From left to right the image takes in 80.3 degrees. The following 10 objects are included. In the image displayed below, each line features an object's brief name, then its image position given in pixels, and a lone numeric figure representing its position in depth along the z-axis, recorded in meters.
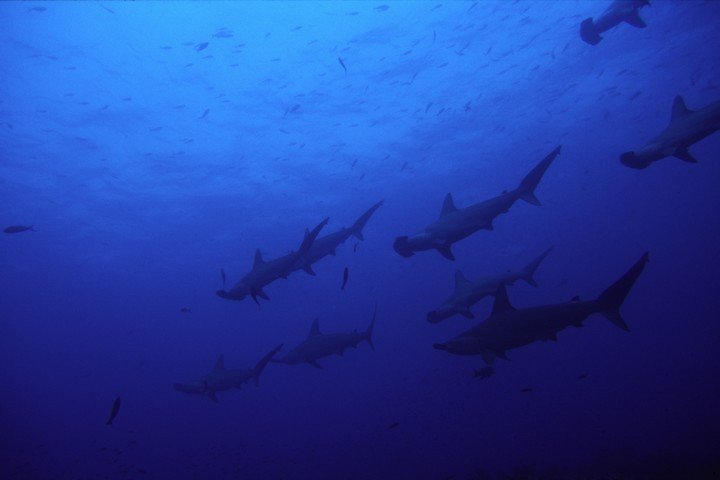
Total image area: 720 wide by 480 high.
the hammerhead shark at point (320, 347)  11.12
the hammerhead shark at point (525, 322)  5.55
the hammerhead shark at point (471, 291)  8.16
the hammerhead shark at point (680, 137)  5.64
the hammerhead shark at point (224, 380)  11.41
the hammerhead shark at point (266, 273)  7.84
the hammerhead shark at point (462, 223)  7.17
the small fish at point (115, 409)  8.31
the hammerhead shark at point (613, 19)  10.85
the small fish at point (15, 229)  10.74
